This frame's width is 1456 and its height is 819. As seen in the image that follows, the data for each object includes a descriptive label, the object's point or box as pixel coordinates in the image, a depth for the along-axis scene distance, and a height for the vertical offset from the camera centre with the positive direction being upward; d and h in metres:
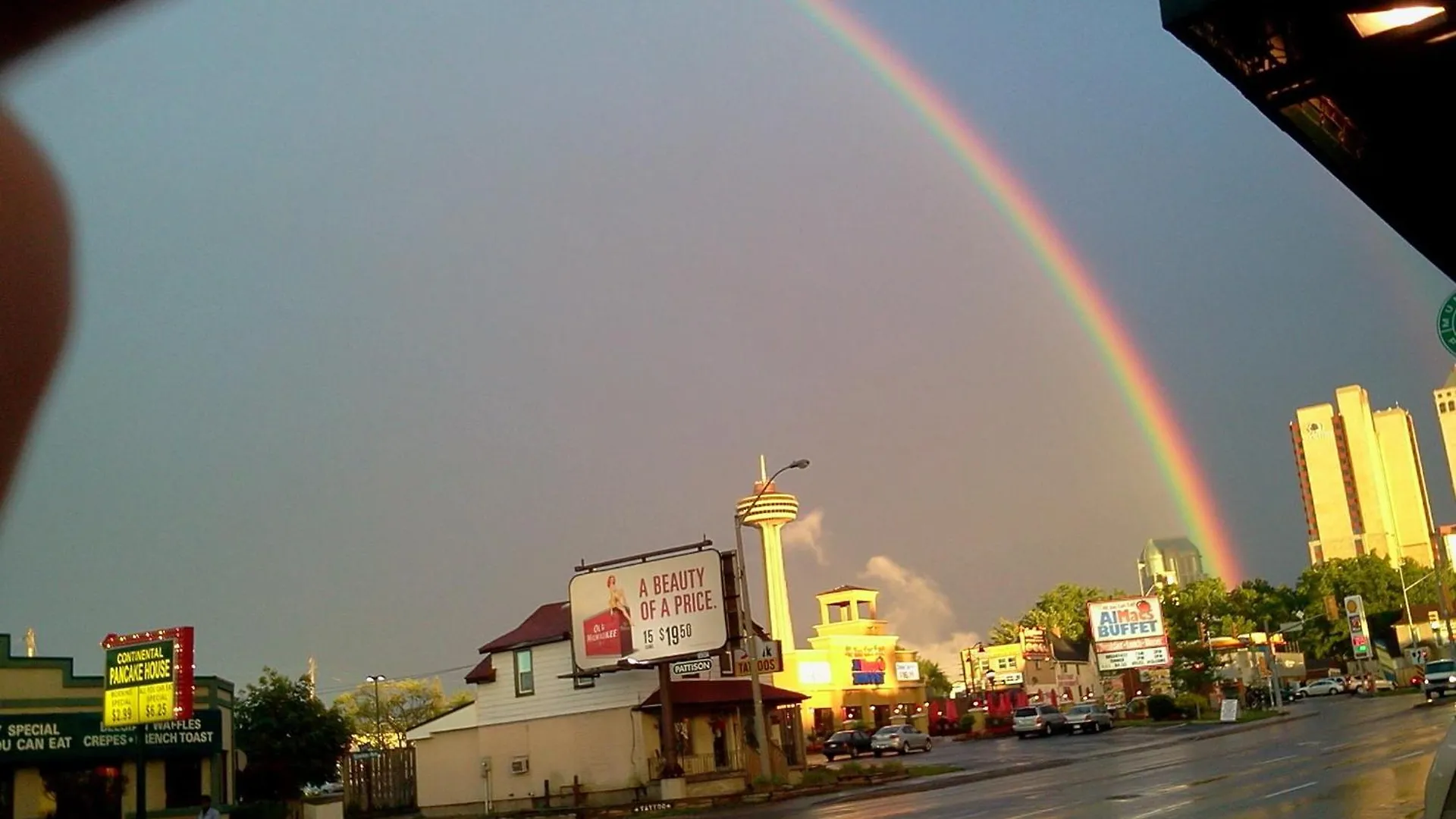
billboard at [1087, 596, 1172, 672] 82.06 +0.76
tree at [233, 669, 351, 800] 50.84 -0.43
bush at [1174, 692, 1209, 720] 77.00 -3.80
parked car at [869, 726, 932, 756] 66.06 -3.61
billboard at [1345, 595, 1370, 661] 113.65 -0.14
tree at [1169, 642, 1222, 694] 81.12 -1.74
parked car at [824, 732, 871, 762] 67.50 -3.61
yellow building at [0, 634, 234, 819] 33.00 -0.01
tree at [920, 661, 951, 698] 161.12 -1.86
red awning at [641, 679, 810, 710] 46.81 -0.30
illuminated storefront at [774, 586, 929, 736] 85.44 +0.02
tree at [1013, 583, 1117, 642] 136.62 +4.43
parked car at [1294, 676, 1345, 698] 115.56 -5.28
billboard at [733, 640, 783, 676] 47.19 +0.88
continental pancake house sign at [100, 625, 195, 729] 28.92 +1.37
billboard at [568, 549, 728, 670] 46.56 +2.84
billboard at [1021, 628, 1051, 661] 108.50 +0.85
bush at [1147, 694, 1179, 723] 76.94 -3.77
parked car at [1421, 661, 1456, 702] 70.50 -3.52
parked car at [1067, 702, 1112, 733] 72.62 -3.77
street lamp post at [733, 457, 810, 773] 40.44 +1.20
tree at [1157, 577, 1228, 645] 113.69 +2.71
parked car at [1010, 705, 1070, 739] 72.75 -3.66
